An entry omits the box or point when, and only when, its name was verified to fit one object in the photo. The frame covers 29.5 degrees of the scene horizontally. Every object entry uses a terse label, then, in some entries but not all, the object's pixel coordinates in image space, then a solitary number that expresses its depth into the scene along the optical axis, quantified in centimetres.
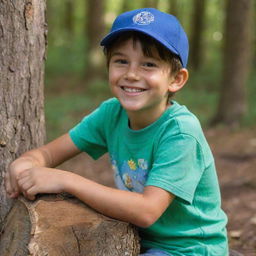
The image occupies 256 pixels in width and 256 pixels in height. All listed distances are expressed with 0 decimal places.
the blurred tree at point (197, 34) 1817
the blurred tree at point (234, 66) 884
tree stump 228
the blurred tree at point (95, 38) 1444
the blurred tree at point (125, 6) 2533
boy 240
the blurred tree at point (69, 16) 2762
